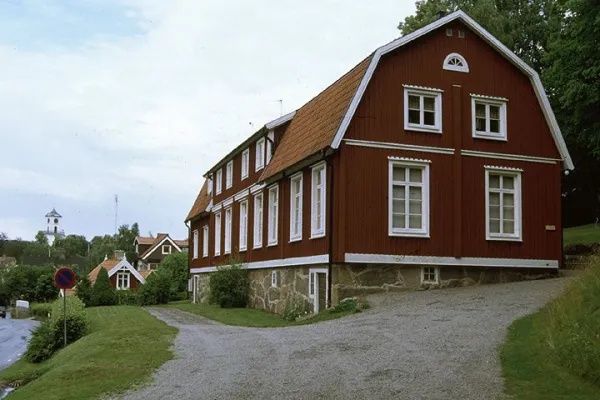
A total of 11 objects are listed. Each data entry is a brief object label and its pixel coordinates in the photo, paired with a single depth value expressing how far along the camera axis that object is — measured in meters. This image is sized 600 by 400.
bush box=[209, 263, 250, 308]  28.73
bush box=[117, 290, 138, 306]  42.84
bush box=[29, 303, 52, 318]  57.72
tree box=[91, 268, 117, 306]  43.09
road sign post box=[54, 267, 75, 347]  20.08
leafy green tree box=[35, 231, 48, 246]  174.52
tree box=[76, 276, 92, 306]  42.94
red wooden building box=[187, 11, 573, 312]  20.66
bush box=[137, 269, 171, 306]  40.06
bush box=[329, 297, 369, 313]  18.59
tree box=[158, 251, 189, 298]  50.41
